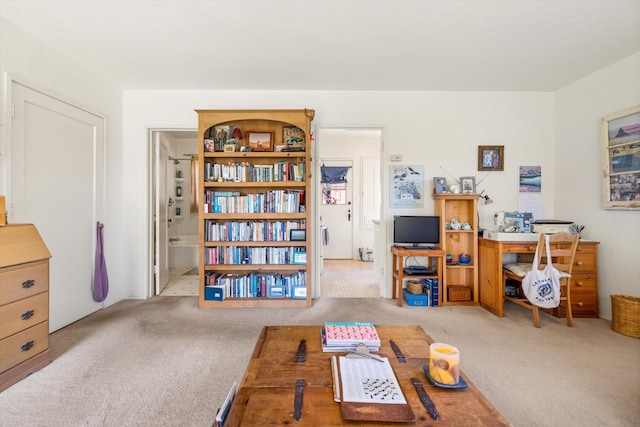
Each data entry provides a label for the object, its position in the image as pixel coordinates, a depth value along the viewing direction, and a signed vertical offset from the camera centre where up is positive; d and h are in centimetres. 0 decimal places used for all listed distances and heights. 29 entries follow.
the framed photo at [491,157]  366 +71
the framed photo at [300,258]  339 -49
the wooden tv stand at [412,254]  330 -53
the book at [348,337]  131 -56
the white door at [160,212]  374 +6
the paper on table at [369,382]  96 -59
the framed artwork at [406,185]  368 +38
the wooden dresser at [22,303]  179 -55
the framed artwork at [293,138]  342 +92
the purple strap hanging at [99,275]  310 -62
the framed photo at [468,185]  356 +36
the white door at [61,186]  241 +29
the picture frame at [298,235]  337 -22
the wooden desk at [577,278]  299 -65
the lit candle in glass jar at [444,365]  104 -54
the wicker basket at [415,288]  341 -85
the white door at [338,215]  629 +1
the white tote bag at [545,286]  269 -66
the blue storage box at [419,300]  337 -97
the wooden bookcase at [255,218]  331 -2
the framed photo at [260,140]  350 +90
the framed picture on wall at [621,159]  275 +53
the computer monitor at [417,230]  349 -18
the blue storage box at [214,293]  331 -87
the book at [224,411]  87 -61
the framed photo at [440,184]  356 +37
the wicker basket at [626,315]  256 -90
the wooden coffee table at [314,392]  88 -60
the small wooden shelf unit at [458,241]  342 -33
